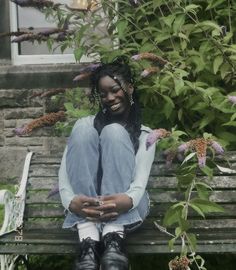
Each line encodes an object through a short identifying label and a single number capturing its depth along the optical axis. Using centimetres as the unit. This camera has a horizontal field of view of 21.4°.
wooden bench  354
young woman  342
